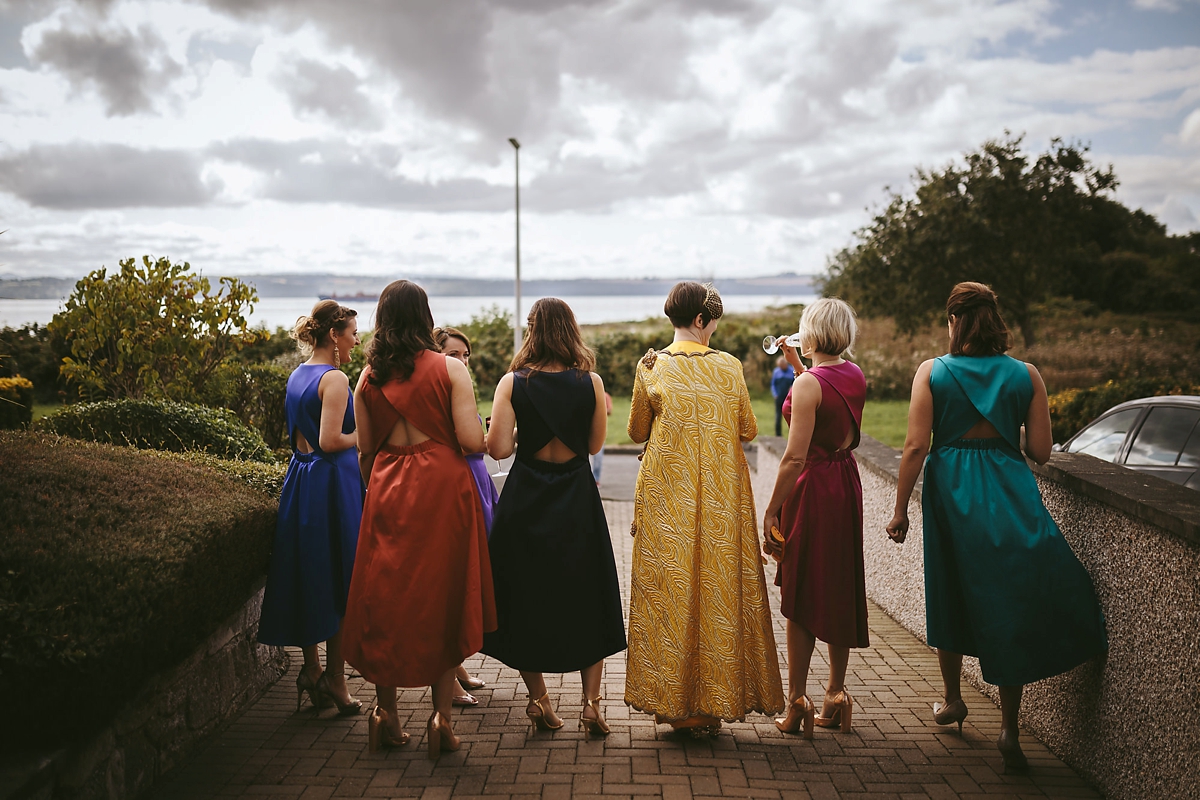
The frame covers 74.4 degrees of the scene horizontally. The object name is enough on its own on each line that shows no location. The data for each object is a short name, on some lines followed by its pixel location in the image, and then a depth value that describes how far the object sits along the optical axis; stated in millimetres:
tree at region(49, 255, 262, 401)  7895
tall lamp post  23655
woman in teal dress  3547
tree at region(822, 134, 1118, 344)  21859
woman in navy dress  3791
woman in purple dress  4566
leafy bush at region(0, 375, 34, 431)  7722
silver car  5914
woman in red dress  3693
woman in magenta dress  3965
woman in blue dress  4215
